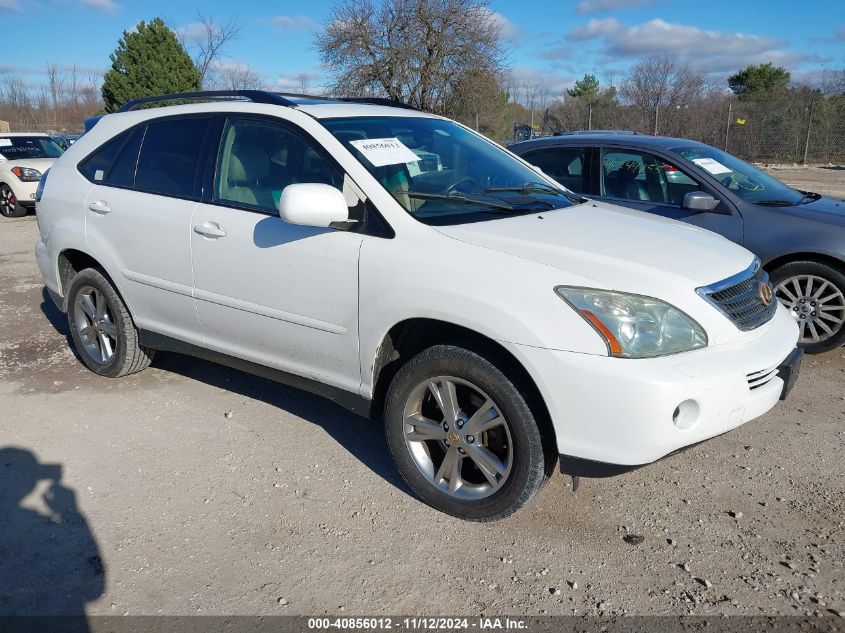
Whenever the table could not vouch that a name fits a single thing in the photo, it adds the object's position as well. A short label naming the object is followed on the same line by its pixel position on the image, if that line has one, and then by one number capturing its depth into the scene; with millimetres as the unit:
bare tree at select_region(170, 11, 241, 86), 29208
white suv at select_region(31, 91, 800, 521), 2791
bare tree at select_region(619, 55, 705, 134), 23234
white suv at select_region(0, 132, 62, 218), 13758
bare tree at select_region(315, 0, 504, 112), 24172
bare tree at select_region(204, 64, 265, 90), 29481
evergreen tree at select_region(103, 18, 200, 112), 28062
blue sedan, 5242
